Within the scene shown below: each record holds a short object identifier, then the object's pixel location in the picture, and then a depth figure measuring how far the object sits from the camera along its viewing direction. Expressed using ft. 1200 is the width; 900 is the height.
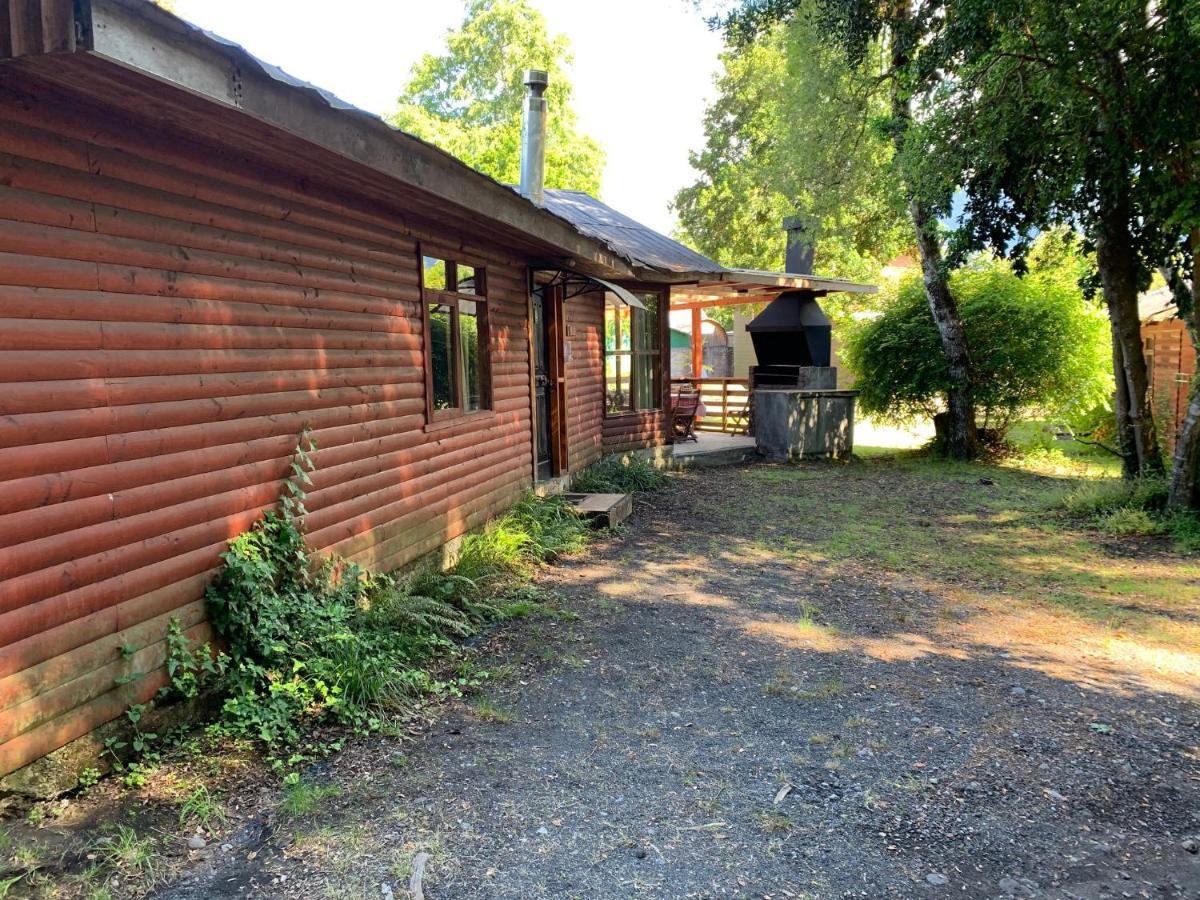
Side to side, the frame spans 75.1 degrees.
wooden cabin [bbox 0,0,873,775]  8.89
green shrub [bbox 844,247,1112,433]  42.14
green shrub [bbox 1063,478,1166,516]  27.02
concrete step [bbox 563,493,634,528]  27.32
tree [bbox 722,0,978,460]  30.22
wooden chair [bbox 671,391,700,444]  48.49
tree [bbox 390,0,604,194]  99.76
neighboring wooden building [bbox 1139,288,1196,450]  38.52
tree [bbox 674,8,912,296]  44.16
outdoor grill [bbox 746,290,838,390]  46.68
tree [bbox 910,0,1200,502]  20.63
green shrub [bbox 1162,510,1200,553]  23.75
